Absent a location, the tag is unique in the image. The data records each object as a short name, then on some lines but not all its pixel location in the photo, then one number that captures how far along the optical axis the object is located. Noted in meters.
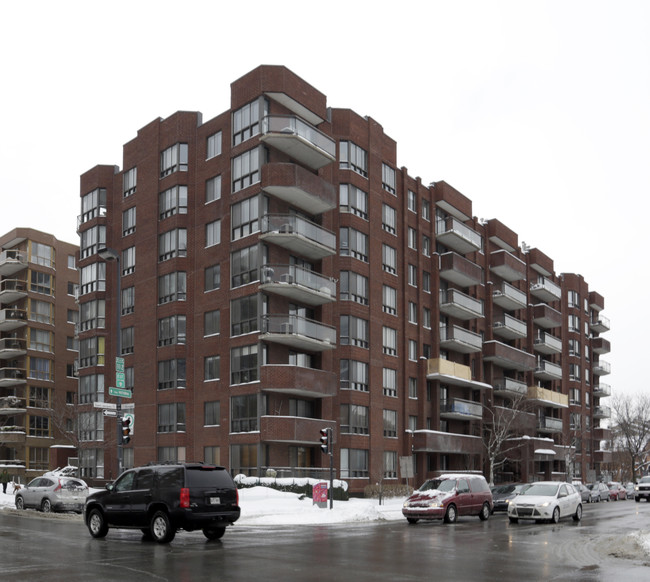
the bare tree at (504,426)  61.12
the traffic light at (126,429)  28.39
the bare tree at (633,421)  106.00
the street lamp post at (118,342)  29.03
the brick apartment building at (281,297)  44.28
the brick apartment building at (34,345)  73.94
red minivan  28.81
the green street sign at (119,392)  28.49
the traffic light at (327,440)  33.48
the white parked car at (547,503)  28.39
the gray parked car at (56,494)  32.31
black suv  19.45
